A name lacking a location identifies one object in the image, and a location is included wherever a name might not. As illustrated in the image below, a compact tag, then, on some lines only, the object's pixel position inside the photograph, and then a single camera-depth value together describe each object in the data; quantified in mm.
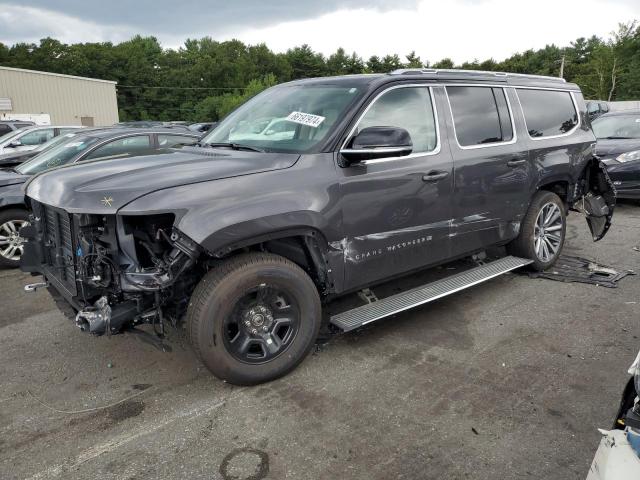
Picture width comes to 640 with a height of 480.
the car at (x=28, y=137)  11023
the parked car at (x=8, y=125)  16906
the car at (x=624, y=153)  8711
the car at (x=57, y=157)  5938
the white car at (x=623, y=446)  1510
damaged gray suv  2924
